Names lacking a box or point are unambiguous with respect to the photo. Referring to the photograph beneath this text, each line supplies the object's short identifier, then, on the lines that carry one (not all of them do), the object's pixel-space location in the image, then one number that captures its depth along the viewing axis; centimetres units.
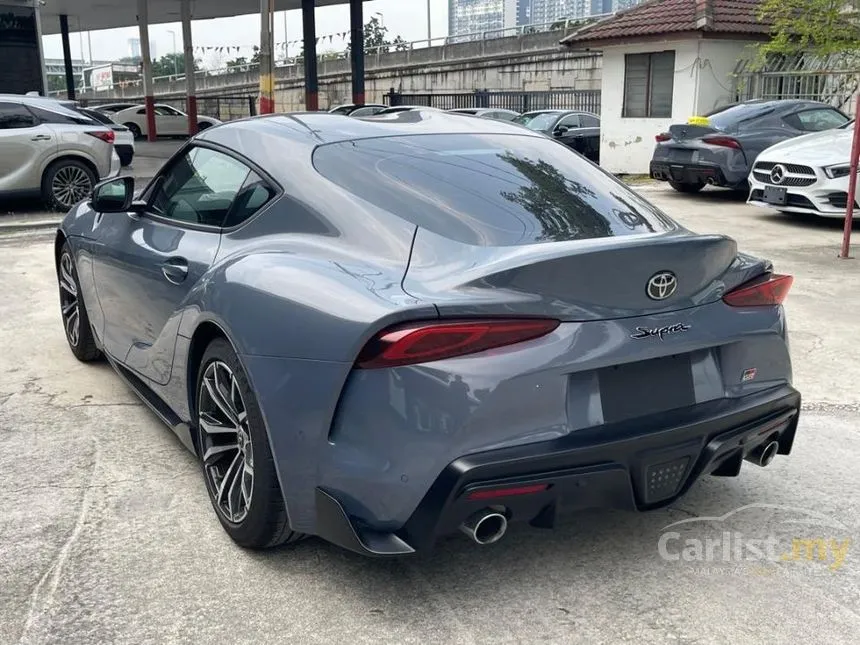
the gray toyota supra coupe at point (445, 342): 258
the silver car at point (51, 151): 1170
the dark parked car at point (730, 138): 1266
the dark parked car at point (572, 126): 1855
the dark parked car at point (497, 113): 1895
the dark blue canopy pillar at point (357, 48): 2570
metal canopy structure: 3222
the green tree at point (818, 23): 1327
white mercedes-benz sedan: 999
